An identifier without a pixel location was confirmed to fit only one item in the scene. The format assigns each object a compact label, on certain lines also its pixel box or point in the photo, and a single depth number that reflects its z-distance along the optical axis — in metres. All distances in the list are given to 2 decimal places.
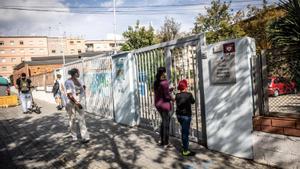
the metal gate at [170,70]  4.66
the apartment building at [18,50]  59.68
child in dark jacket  4.15
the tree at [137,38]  20.58
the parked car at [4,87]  13.73
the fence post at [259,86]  3.72
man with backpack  9.75
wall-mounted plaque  3.94
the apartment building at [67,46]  61.78
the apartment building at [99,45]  65.99
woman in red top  4.54
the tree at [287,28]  5.17
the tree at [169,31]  26.53
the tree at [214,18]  20.29
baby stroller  10.00
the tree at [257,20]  19.92
